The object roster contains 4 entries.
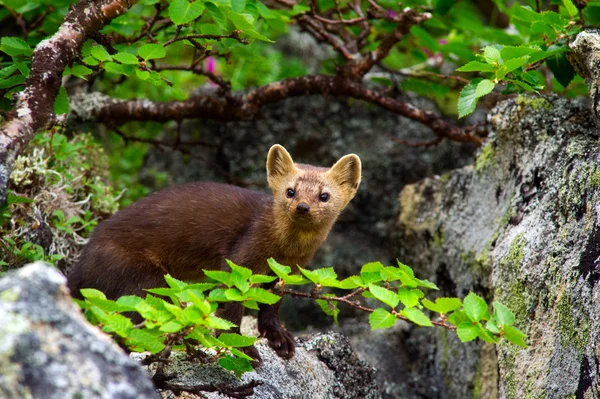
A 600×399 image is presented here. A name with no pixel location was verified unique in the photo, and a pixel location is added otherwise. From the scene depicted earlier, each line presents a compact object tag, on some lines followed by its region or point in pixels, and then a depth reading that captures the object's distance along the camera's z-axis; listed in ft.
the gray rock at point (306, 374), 25.80
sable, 31.83
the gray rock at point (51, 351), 13.92
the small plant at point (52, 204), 31.89
